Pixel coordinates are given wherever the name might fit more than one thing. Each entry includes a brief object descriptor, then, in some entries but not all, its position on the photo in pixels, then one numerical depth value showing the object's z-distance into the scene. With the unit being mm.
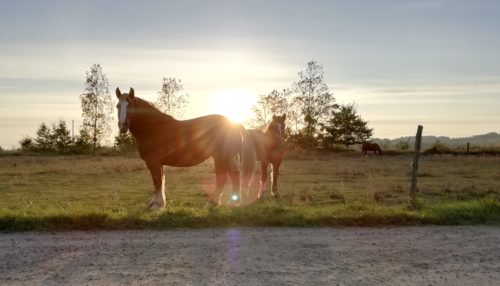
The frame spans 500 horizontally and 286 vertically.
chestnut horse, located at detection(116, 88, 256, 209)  10336
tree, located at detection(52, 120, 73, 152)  61562
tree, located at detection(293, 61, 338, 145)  59562
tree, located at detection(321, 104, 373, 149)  63438
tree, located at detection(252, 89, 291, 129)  58062
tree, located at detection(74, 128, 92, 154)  55719
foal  15861
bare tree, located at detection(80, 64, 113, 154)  54938
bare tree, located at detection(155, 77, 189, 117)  55844
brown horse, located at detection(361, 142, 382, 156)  55025
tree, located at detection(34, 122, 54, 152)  61244
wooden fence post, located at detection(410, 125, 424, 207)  11719
